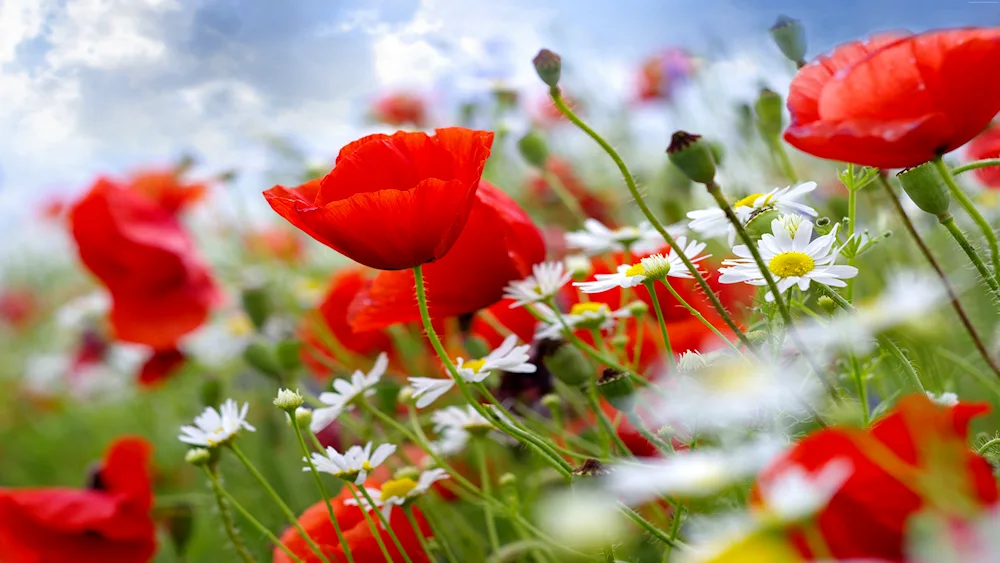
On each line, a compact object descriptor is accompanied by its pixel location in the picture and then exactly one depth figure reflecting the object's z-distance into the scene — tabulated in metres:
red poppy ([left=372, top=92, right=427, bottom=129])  1.15
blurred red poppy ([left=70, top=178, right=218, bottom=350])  0.77
